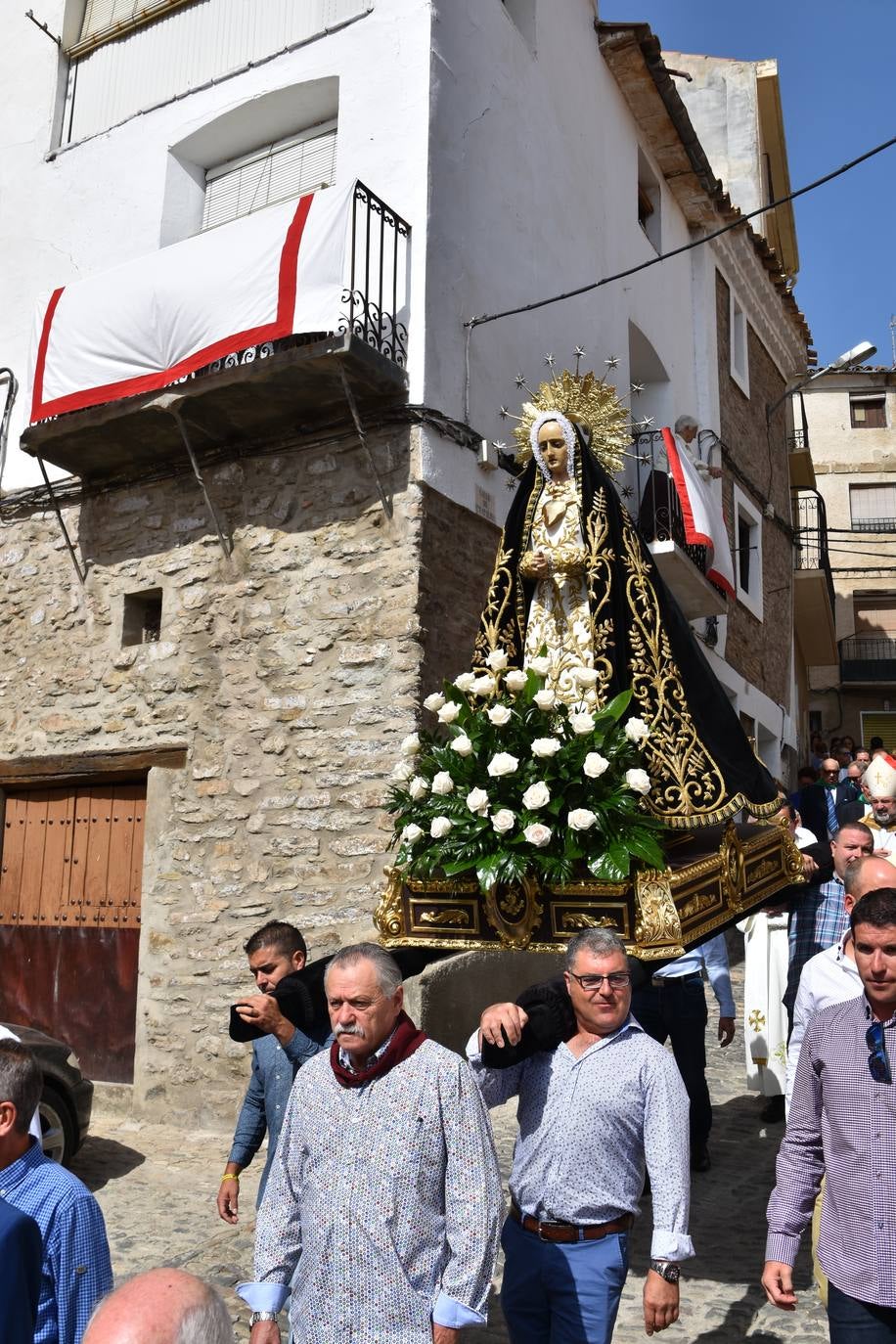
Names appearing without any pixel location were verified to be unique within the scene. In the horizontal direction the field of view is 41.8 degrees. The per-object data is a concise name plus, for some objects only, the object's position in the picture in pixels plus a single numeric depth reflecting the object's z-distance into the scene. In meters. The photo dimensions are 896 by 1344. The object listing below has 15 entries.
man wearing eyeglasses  3.03
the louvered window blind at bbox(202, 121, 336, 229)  9.59
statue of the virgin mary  4.46
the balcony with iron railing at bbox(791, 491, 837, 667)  19.34
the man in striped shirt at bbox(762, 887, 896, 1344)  2.79
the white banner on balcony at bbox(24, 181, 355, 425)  7.98
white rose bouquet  3.87
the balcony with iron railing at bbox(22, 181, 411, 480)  7.87
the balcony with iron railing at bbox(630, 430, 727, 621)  11.52
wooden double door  8.87
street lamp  13.17
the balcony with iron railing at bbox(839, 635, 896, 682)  27.81
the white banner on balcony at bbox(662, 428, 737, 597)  11.47
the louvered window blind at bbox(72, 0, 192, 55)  10.50
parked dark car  6.38
